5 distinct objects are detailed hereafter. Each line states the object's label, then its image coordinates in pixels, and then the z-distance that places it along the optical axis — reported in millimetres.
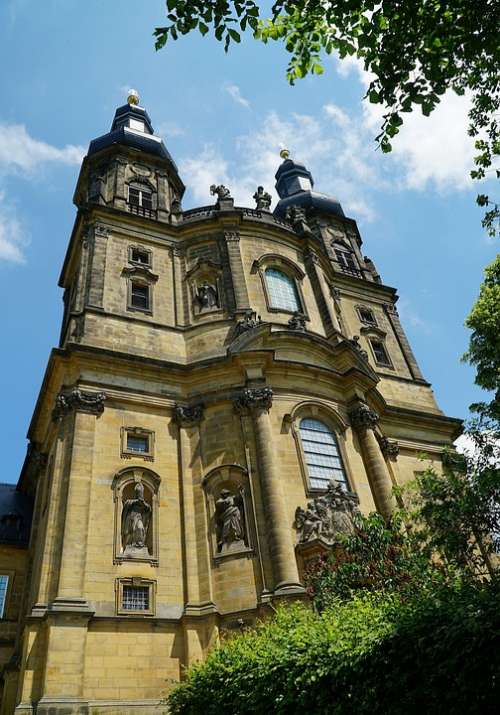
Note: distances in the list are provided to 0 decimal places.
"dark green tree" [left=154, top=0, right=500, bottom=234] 7938
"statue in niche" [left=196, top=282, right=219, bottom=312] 24812
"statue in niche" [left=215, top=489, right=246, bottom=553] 17844
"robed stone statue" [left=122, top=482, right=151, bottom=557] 17172
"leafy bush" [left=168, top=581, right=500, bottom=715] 7012
